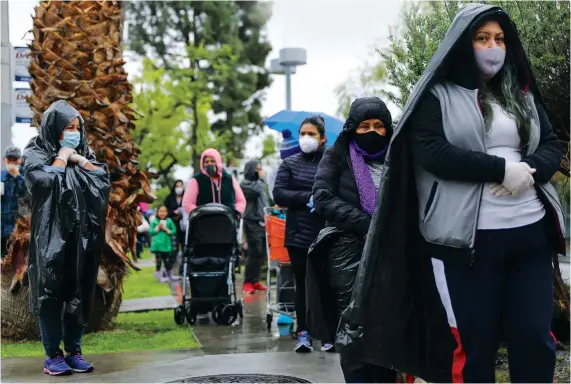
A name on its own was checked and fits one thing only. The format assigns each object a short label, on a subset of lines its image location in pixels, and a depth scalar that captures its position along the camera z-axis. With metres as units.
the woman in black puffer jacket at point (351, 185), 8.59
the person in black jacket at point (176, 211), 27.85
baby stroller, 15.23
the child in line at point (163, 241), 25.91
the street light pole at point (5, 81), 21.05
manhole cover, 9.68
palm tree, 13.52
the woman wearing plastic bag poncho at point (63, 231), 10.29
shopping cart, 13.90
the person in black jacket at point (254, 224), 21.24
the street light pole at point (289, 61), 25.12
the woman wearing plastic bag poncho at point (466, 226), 5.90
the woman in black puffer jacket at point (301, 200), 12.17
